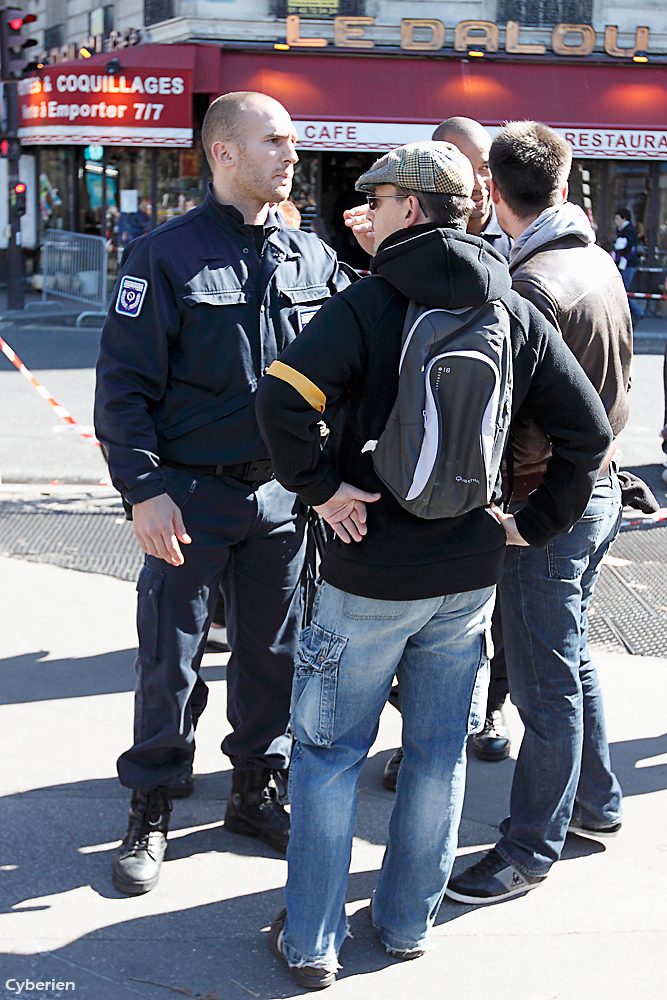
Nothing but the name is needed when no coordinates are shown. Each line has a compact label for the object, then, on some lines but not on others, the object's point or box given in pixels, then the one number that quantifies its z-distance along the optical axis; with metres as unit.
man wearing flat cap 2.29
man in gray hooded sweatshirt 2.89
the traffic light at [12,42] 15.30
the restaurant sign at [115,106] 17.23
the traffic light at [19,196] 16.47
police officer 2.98
